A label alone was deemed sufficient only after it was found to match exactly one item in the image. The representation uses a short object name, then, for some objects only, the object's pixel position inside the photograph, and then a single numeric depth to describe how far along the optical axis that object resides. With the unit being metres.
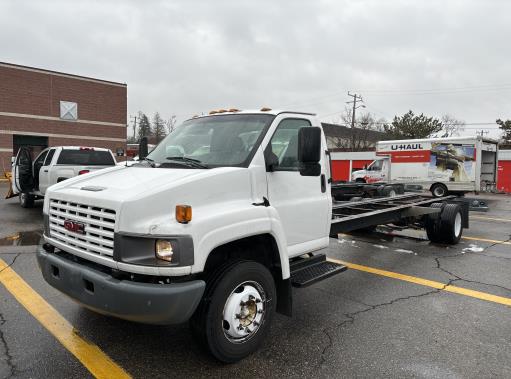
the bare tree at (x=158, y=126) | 90.31
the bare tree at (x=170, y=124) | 86.54
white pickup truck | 11.41
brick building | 32.09
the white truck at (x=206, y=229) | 2.89
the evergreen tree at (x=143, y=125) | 92.12
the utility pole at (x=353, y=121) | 55.72
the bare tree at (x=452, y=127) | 69.99
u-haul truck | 20.47
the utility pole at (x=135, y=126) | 95.90
